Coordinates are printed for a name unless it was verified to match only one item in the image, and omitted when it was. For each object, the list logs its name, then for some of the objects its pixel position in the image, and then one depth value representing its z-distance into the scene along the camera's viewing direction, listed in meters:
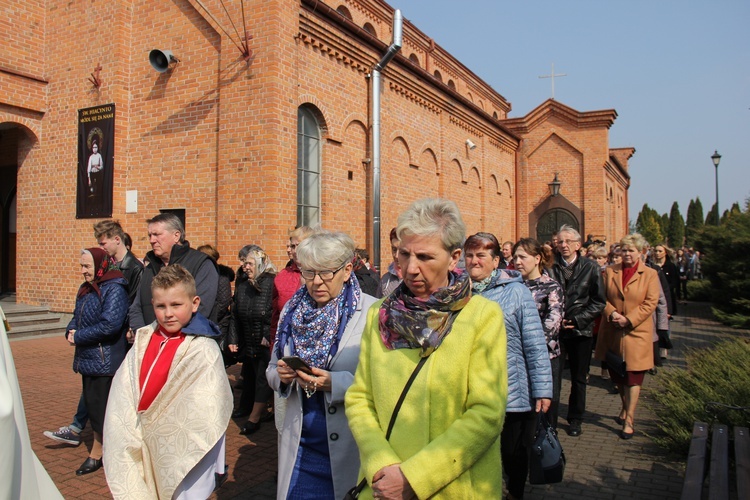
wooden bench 3.37
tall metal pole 28.15
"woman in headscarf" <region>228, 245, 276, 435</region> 6.43
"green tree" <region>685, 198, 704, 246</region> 76.33
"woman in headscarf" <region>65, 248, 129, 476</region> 5.15
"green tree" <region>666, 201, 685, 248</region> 76.25
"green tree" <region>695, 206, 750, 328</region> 15.37
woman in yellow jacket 2.22
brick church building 10.80
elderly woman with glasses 2.94
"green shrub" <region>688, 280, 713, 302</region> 22.38
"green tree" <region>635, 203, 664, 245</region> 61.38
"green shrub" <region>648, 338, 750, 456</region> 5.50
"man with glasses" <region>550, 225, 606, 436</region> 6.34
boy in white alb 3.36
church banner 12.21
